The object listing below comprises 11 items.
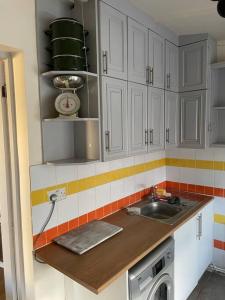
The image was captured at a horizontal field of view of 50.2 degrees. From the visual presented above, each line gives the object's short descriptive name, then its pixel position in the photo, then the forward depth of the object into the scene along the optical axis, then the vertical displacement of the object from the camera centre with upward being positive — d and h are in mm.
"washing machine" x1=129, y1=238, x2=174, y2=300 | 1419 -951
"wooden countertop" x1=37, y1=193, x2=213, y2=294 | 1254 -755
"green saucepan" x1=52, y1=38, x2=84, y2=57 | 1380 +484
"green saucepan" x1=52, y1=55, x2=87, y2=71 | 1386 +391
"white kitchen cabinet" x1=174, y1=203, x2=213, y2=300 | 1925 -1104
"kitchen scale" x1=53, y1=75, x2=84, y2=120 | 1450 +197
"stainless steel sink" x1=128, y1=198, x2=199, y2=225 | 2142 -753
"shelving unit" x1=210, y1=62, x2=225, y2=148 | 2336 +174
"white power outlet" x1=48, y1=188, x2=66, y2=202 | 1573 -430
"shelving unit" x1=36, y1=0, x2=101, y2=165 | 1475 +214
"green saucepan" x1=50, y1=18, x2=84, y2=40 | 1375 +589
